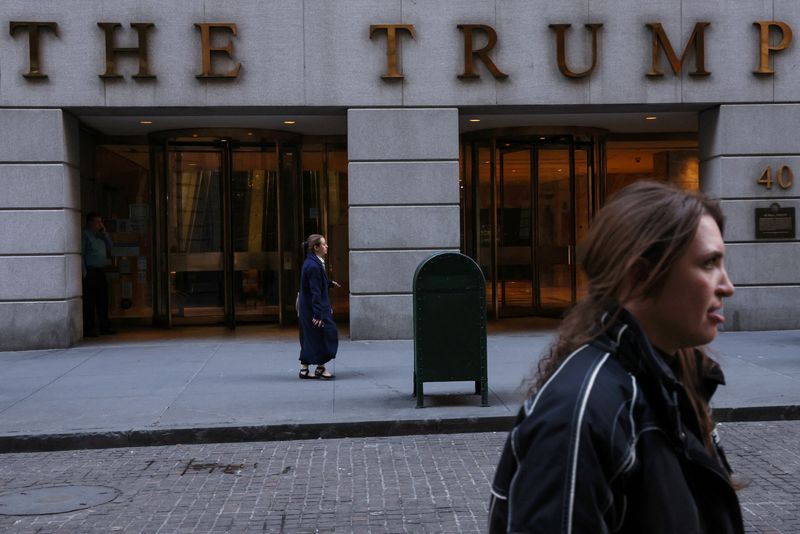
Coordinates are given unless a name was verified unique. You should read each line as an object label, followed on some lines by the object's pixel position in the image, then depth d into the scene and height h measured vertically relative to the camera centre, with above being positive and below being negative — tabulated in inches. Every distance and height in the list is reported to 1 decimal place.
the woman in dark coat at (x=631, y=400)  62.8 -12.6
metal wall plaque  585.0 -3.7
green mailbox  365.4 -38.0
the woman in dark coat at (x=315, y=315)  428.1 -41.8
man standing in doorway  627.2 -30.7
